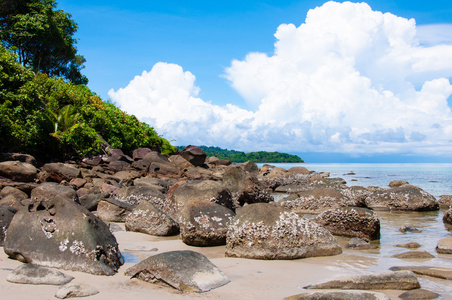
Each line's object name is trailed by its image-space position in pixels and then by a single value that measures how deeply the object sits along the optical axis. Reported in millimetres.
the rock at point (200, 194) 10406
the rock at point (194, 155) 30328
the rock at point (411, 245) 8405
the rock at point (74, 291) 4133
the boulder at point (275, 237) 6801
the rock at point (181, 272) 4793
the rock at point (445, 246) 7680
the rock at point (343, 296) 4438
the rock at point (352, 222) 9234
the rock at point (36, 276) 4562
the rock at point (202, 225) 7898
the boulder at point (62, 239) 5285
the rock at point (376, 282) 5039
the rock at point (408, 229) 10391
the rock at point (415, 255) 7240
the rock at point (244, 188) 15177
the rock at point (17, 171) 14492
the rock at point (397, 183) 30309
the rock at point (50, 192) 10852
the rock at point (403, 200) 15094
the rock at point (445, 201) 16480
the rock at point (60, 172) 16609
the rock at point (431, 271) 5731
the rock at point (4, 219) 6570
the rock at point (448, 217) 11837
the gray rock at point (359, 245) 8117
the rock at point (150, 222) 8953
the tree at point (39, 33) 31734
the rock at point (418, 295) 4765
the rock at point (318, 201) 13031
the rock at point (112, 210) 10609
